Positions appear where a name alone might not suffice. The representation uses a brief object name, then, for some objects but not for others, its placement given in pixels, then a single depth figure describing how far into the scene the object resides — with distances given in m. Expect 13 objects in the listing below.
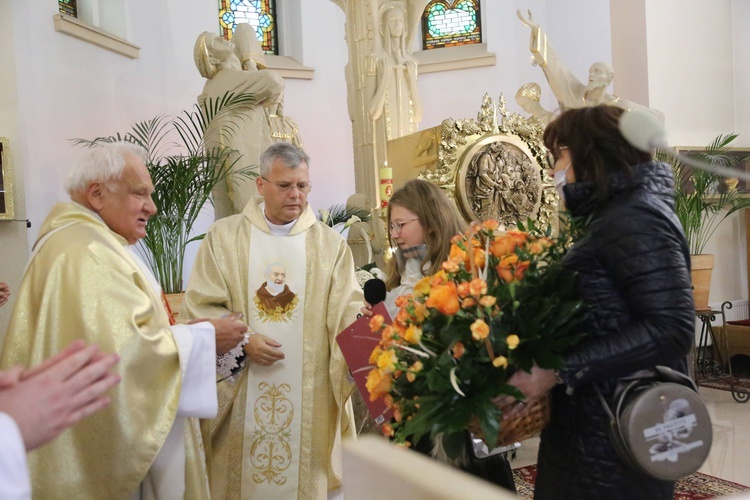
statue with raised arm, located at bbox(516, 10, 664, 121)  7.47
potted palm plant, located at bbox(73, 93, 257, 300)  5.24
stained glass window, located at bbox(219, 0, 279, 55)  11.27
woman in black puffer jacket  1.60
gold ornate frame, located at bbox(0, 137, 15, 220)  6.38
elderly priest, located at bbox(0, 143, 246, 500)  2.27
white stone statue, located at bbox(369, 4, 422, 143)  7.70
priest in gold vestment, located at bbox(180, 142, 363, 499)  3.26
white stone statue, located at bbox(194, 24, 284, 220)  6.58
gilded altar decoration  5.85
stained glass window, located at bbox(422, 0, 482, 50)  12.61
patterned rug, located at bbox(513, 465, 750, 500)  4.33
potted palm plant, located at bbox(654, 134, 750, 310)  7.57
